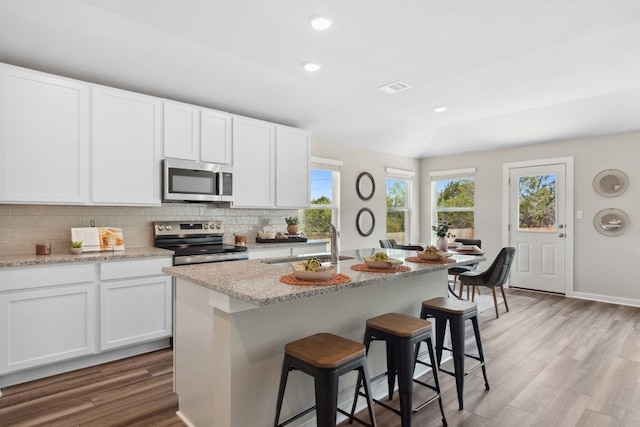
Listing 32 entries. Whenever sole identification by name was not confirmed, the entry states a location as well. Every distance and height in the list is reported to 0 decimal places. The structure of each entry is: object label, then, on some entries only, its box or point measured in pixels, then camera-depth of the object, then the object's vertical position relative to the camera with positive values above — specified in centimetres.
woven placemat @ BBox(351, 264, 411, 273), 214 -34
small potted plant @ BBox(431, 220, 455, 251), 329 -25
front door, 549 -22
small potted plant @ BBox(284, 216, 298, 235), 471 -17
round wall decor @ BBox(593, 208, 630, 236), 495 -13
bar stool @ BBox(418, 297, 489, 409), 234 -74
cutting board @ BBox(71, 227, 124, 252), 316 -24
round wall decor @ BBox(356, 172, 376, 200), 583 +44
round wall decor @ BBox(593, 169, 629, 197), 496 +42
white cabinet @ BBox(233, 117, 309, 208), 410 +57
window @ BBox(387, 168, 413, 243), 656 +16
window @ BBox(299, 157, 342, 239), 525 +18
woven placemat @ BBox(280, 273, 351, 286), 177 -35
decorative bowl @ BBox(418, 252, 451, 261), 255 -31
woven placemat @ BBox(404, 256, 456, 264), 254 -35
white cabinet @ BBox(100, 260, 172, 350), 296 -81
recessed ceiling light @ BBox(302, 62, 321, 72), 326 +133
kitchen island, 172 -65
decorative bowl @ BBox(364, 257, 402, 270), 214 -31
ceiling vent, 378 +134
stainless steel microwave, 349 +31
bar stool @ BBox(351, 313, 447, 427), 193 -72
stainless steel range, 341 -32
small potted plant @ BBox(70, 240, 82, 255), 303 -31
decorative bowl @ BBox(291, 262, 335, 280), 180 -31
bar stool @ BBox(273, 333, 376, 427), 157 -69
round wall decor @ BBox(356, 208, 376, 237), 582 -16
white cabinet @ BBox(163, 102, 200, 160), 352 +80
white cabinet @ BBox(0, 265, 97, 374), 254 -77
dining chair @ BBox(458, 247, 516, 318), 430 -75
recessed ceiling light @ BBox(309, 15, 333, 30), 248 +133
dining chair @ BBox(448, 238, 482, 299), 481 -76
